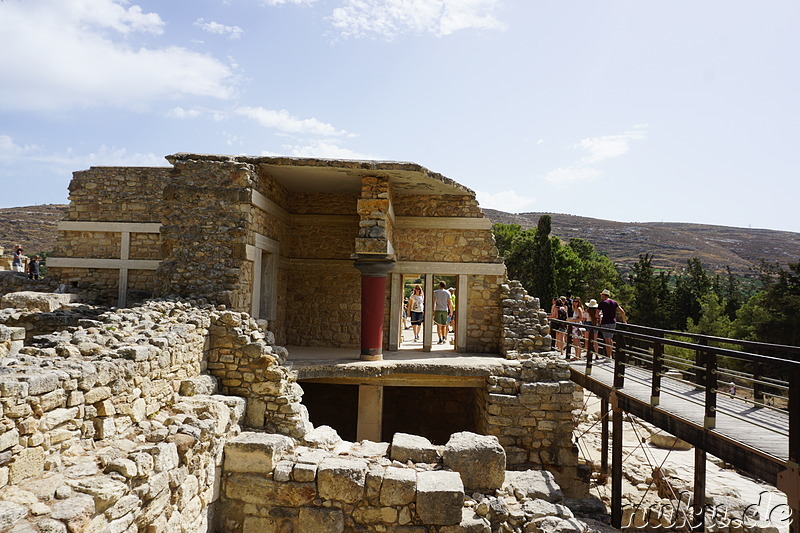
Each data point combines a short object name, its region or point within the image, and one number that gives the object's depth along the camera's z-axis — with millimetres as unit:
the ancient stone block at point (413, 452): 6223
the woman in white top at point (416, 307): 14484
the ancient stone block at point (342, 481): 5527
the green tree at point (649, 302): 28953
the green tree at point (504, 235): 38428
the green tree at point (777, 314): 20797
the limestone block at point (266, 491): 5652
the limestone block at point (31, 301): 10992
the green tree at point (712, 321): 25188
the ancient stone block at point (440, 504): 5383
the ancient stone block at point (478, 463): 6074
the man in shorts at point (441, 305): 12297
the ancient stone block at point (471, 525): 5418
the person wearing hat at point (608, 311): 10336
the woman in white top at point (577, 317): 12277
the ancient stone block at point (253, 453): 5797
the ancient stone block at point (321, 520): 5488
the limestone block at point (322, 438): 6953
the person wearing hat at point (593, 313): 11309
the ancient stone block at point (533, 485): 6160
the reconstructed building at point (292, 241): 9141
